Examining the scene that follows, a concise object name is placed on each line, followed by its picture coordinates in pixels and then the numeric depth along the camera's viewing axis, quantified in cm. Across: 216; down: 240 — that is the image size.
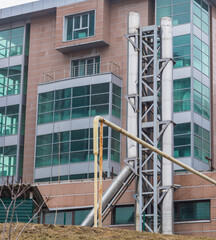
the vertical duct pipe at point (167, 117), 3544
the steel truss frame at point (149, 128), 3572
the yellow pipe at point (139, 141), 2176
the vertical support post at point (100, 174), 2122
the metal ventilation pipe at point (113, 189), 3466
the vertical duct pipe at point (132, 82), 3681
